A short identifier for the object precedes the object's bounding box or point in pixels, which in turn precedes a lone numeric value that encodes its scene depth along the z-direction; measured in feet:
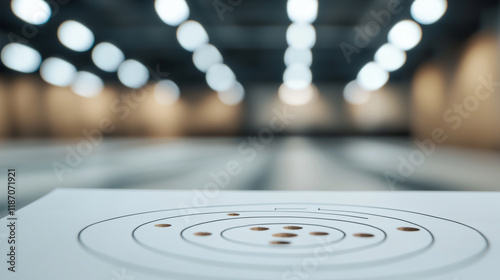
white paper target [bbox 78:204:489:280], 2.56
